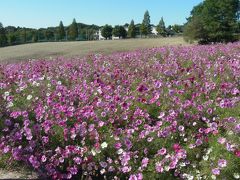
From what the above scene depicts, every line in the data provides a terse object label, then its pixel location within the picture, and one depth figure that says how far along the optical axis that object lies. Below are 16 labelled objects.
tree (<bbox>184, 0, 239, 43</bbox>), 31.95
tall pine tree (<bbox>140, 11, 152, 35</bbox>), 75.10
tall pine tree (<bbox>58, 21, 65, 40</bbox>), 75.20
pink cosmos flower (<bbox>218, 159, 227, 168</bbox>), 2.56
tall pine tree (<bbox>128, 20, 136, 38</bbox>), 71.51
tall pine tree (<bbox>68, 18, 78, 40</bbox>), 75.49
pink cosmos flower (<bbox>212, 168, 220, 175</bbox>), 2.55
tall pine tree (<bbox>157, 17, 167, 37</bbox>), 76.94
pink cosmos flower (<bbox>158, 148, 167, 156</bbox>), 2.85
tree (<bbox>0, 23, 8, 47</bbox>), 55.96
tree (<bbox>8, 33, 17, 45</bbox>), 59.48
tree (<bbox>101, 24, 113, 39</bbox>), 76.36
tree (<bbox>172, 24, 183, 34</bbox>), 80.30
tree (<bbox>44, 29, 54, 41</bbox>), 75.49
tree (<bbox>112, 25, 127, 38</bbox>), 73.75
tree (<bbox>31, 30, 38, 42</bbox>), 68.57
